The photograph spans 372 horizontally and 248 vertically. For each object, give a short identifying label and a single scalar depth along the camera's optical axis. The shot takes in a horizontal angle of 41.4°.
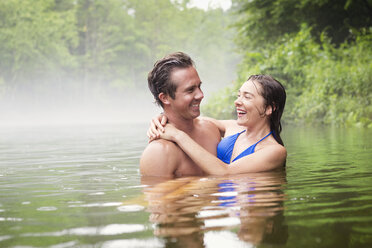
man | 4.54
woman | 4.47
